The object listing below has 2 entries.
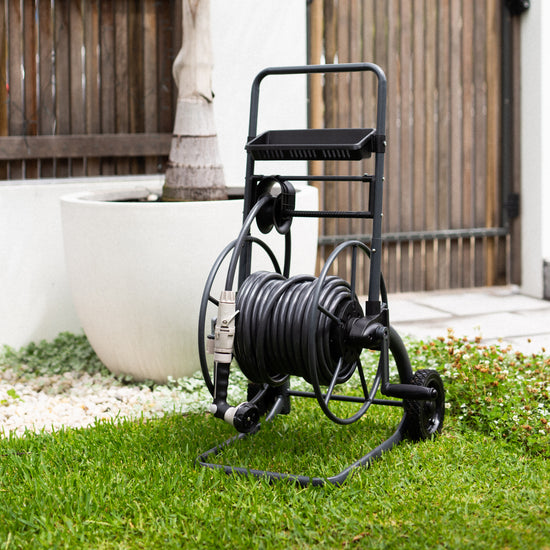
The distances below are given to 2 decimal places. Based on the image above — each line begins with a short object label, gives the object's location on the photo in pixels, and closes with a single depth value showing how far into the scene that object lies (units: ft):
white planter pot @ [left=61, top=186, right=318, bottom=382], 13.66
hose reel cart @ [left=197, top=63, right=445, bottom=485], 9.99
